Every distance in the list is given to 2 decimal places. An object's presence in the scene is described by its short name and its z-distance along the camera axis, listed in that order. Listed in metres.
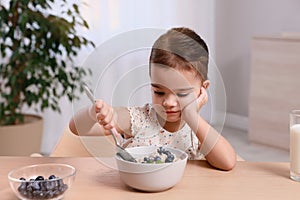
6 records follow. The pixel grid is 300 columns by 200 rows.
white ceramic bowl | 0.99
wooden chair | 1.52
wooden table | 1.00
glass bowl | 0.94
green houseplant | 2.84
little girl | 1.07
